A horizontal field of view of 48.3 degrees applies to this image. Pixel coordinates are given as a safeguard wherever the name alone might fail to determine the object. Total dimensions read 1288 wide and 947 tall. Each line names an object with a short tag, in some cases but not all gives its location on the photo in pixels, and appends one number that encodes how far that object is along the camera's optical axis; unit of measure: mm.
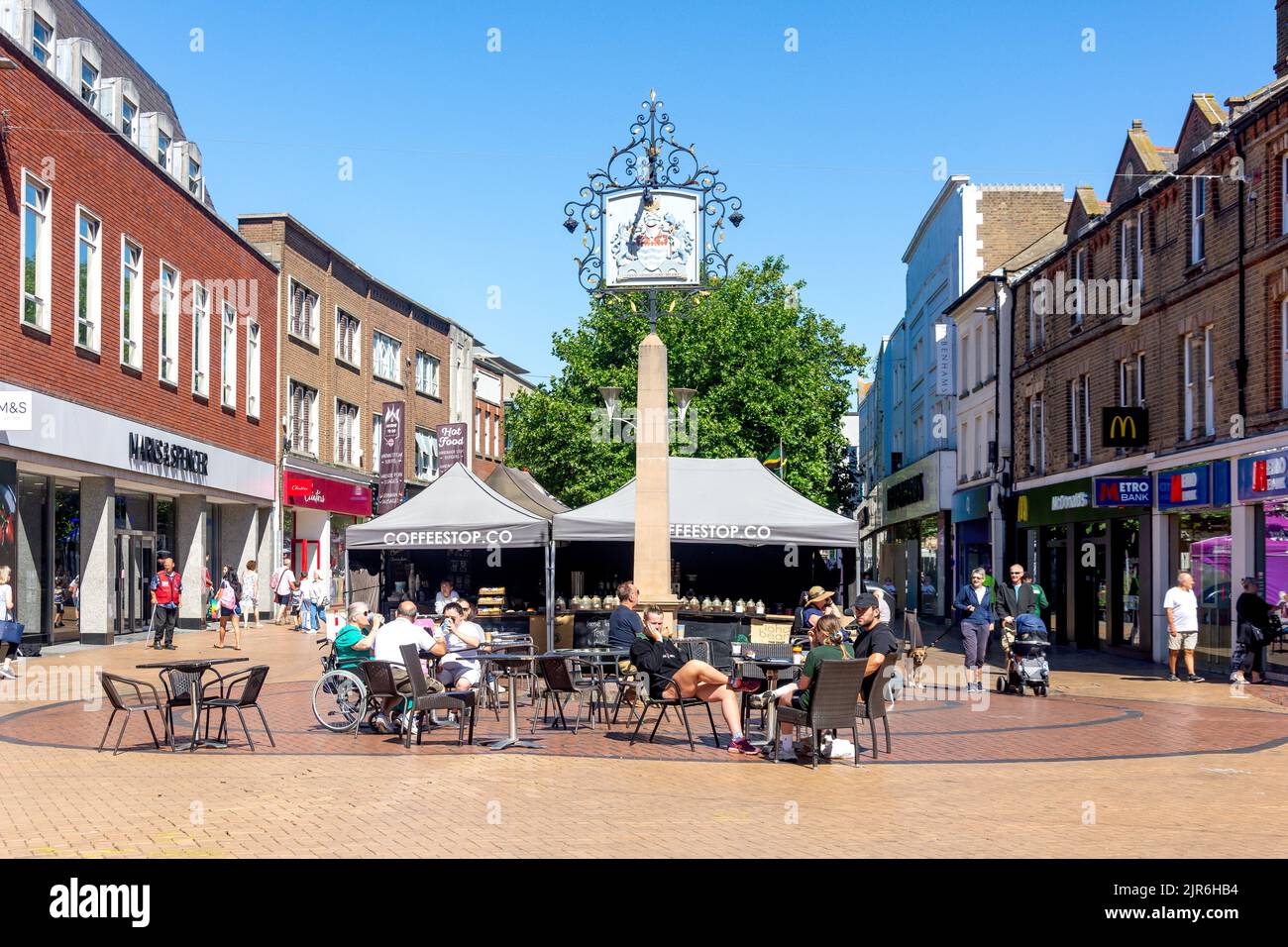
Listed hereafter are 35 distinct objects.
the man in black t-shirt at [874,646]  12930
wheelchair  14500
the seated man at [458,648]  15273
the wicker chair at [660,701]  13531
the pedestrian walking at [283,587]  39094
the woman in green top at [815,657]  12406
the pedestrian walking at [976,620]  20422
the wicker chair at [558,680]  14430
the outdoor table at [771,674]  13262
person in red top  26812
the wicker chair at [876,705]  12930
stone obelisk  19328
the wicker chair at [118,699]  12438
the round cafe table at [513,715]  13313
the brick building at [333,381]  43875
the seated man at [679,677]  13227
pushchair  19297
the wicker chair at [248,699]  13164
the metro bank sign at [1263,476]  21953
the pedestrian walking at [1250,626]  22078
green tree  50281
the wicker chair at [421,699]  13242
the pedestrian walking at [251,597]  36194
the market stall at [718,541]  20922
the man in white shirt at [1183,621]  22719
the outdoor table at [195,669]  12629
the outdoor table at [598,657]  14867
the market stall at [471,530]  21281
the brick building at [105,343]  24406
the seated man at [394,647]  14312
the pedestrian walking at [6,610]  20136
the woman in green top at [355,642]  14914
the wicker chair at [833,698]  12055
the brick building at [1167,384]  23156
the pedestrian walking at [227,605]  28422
